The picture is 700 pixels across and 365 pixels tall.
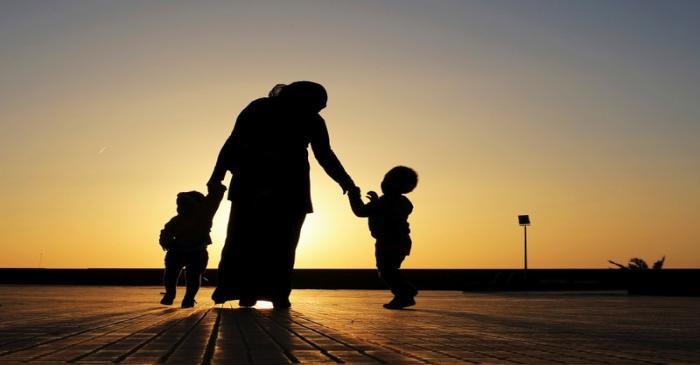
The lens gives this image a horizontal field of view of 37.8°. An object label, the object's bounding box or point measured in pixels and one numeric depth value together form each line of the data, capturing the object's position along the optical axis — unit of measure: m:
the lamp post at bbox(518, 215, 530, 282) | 43.75
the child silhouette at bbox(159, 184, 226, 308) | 12.04
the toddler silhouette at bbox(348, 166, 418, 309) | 11.74
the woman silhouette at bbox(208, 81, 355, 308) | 10.38
